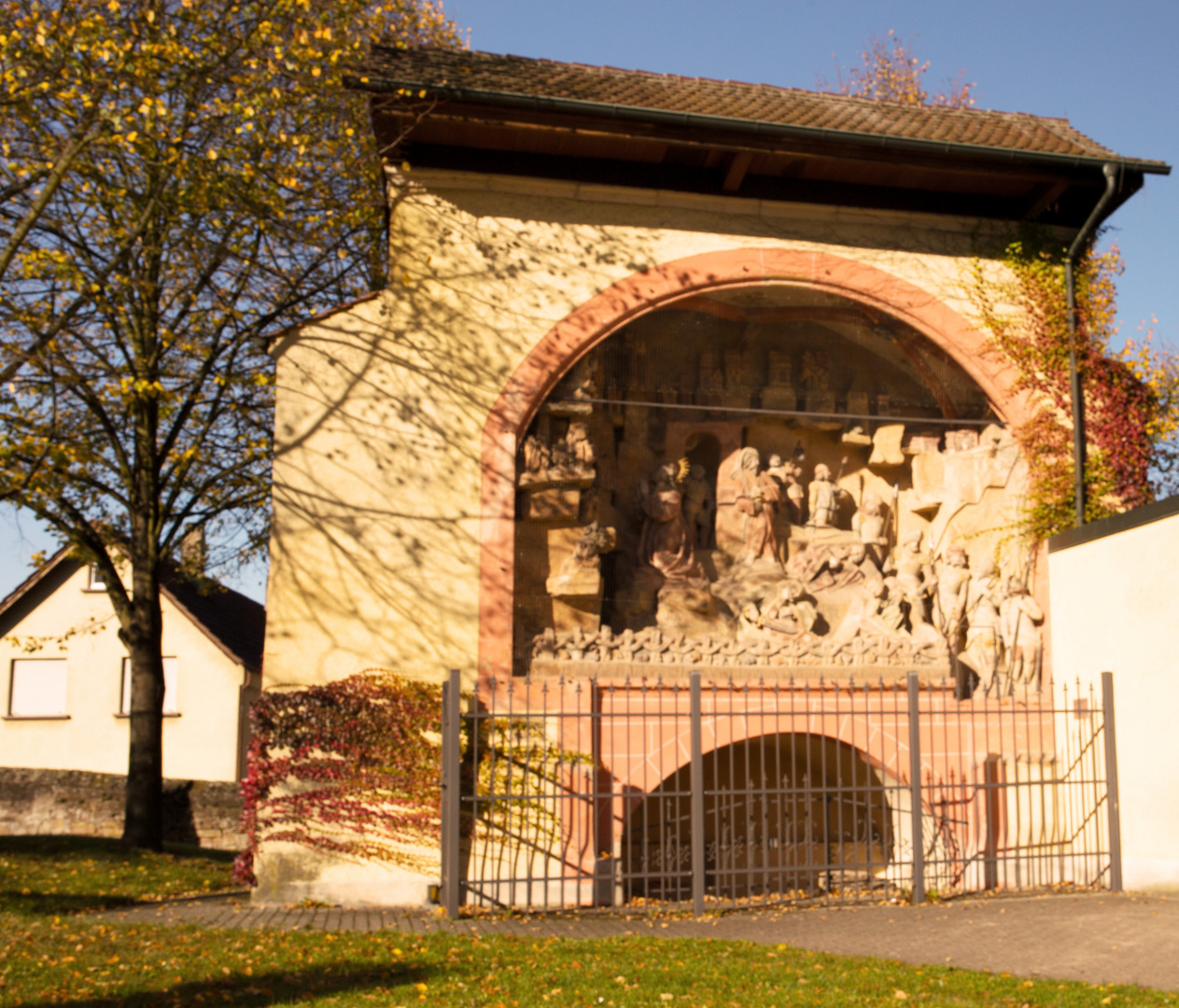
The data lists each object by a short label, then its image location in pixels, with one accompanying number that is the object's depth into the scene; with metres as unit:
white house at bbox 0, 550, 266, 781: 21.36
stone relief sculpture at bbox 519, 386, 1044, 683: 10.24
